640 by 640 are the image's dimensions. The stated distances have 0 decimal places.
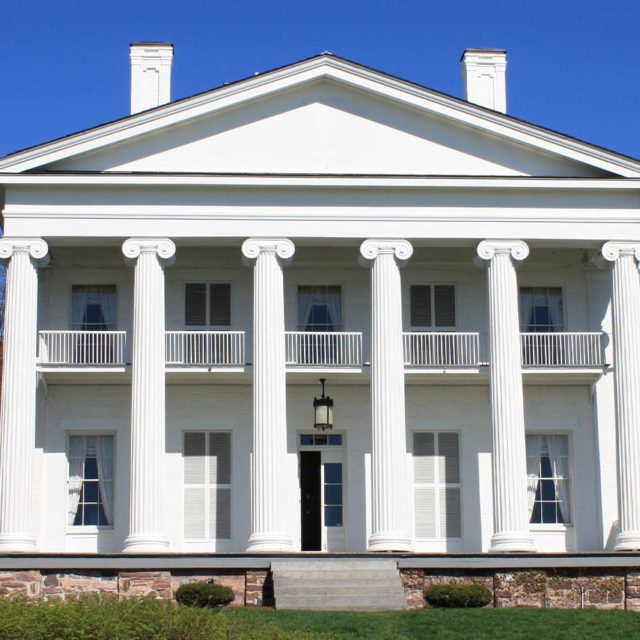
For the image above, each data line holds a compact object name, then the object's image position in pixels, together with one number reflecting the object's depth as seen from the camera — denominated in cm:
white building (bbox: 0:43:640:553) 3094
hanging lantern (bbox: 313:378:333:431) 3209
